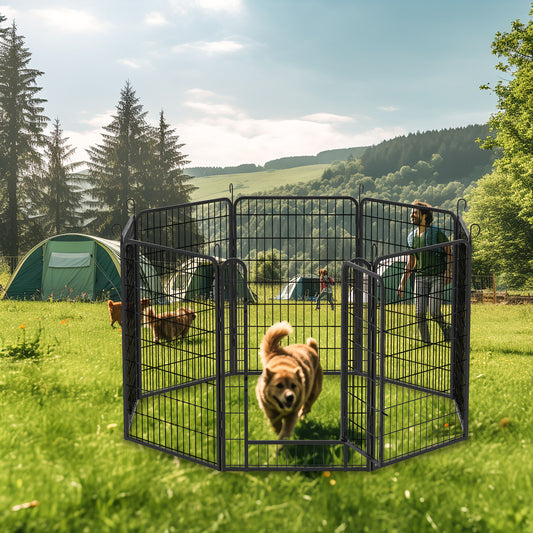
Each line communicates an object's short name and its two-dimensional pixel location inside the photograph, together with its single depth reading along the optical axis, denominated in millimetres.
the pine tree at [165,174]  35344
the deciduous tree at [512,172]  22344
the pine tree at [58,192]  33156
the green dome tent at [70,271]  14664
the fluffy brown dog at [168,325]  6571
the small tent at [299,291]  16325
